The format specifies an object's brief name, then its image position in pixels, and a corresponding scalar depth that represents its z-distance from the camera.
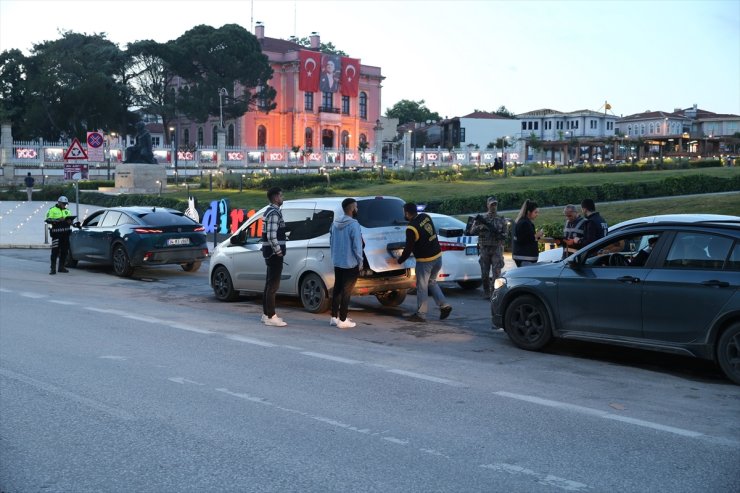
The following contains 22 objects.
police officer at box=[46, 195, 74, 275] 17.91
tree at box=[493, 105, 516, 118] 158.12
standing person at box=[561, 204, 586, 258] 12.31
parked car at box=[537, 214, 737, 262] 10.37
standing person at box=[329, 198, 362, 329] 11.11
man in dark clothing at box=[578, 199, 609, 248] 11.99
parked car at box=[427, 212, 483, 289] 14.71
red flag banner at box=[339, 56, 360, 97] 95.62
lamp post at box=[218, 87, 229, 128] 81.30
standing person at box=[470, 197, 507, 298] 13.17
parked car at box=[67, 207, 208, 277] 17.42
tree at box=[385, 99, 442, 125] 152.50
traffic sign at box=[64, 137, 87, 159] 24.87
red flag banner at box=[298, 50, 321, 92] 90.88
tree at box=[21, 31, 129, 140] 77.50
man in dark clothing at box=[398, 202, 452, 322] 11.60
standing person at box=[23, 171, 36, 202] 47.22
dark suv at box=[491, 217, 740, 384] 8.13
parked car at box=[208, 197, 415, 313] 12.30
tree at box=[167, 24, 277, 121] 82.19
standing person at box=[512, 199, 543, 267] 11.99
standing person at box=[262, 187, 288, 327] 11.43
